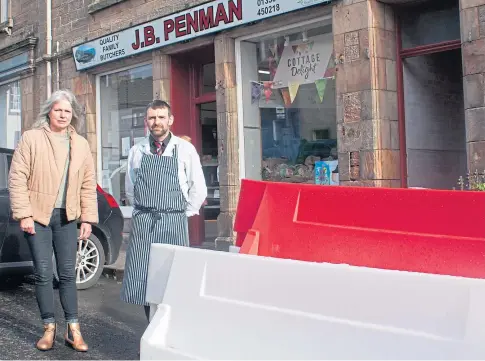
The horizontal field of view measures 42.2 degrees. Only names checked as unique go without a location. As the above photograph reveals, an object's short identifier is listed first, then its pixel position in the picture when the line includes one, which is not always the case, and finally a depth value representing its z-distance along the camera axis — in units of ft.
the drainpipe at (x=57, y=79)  43.62
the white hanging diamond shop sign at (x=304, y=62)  29.66
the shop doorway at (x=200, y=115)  35.76
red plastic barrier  8.80
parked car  21.50
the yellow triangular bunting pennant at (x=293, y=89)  31.14
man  13.75
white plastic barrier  6.68
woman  14.33
